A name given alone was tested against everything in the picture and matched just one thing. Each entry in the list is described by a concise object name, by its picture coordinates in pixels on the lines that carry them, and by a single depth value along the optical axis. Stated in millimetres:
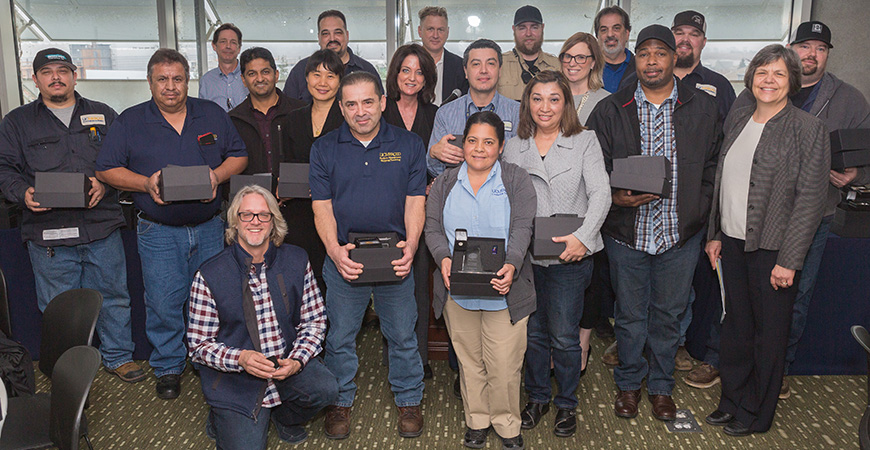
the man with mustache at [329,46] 3980
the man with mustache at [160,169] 3012
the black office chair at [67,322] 2375
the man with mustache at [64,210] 3162
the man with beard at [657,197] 2635
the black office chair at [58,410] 1792
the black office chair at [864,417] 1848
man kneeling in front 2367
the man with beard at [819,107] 2887
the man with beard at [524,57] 3668
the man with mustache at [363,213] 2553
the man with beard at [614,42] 3805
